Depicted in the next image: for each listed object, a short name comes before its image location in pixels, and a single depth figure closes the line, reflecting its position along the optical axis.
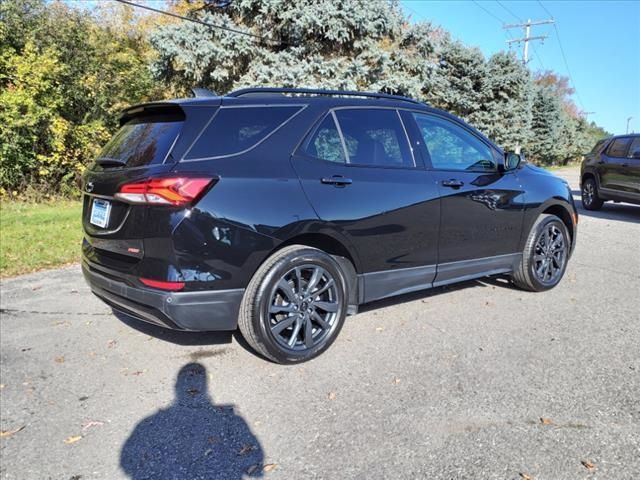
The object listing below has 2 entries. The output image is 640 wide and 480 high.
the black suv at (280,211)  3.02
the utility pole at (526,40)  34.37
